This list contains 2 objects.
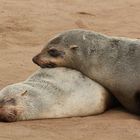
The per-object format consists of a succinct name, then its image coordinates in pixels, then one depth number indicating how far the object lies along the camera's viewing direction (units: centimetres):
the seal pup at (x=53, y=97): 1575
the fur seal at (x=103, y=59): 1681
